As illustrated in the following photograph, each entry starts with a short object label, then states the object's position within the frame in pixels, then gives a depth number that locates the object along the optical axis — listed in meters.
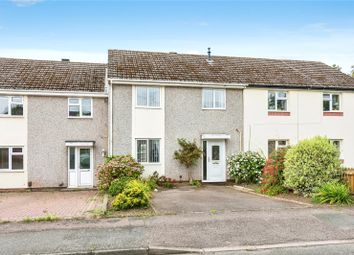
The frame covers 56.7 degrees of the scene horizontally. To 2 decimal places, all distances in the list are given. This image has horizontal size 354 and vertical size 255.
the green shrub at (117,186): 12.99
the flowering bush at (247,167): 17.05
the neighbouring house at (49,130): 17.69
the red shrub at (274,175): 13.49
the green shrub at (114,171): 14.66
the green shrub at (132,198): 10.48
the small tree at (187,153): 17.03
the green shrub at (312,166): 12.32
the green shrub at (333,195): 11.09
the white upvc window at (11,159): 17.64
